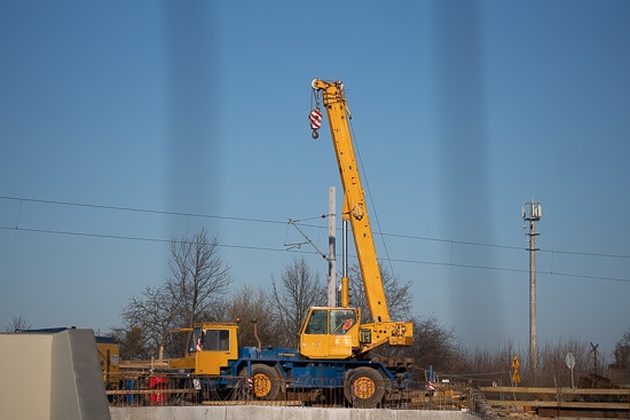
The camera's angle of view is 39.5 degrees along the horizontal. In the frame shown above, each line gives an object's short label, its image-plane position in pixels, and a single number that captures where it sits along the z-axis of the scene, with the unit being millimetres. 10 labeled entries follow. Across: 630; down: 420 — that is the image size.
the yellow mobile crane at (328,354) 27797
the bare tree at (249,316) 45375
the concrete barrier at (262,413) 24156
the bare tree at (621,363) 41772
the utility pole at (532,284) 46688
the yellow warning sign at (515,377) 37344
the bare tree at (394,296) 49688
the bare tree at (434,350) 47625
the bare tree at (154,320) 44750
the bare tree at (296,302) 48566
